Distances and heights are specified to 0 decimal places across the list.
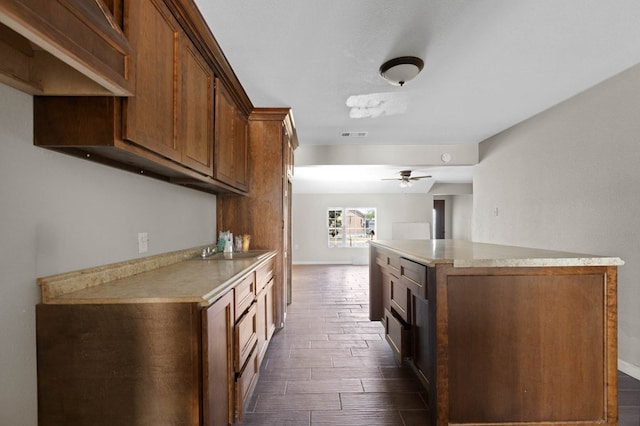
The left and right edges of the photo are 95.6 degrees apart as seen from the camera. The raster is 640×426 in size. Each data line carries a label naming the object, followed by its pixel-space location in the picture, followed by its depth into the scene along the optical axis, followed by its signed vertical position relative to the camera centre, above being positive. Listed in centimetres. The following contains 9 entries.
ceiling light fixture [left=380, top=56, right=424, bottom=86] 216 +111
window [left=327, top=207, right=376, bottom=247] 820 -32
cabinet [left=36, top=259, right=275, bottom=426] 112 -58
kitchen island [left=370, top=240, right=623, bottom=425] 160 -69
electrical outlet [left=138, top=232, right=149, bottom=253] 176 -17
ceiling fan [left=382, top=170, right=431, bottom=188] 571 +75
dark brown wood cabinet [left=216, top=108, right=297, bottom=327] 310 +19
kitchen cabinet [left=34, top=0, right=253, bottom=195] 111 +49
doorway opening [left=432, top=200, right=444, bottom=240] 1043 -4
